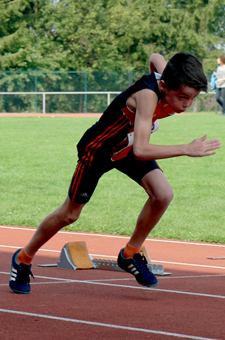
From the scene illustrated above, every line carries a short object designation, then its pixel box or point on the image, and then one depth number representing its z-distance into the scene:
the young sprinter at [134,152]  8.20
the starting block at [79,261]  11.44
